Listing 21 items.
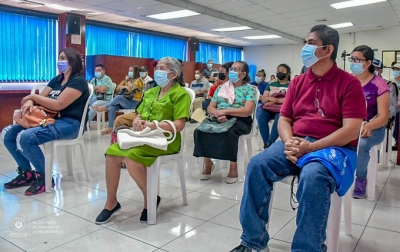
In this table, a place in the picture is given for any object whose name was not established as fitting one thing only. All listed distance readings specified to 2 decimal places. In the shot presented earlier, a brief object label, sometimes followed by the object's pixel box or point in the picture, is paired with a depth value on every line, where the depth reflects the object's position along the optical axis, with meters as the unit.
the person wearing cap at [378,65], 3.16
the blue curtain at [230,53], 13.22
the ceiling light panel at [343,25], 8.84
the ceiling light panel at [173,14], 7.32
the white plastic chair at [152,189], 2.17
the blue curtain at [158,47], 9.62
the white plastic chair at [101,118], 6.27
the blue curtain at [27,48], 6.62
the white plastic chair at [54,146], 2.76
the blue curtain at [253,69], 13.76
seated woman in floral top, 2.99
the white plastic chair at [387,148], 3.78
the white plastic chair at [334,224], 1.63
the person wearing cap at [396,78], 4.73
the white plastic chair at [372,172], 2.66
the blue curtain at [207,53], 11.91
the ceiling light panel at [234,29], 9.12
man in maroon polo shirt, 1.44
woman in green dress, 2.16
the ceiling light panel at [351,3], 6.61
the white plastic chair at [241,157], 3.15
